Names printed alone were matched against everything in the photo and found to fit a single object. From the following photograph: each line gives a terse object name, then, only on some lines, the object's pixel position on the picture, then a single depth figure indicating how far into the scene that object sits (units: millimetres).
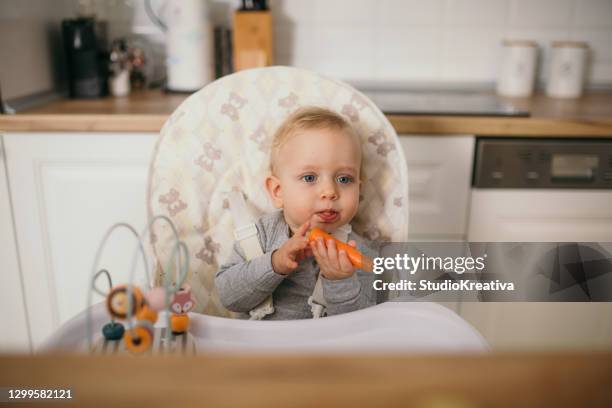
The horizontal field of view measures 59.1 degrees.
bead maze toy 586
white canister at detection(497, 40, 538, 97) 1701
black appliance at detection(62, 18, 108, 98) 1536
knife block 1604
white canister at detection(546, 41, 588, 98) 1684
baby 928
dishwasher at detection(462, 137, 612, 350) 1343
